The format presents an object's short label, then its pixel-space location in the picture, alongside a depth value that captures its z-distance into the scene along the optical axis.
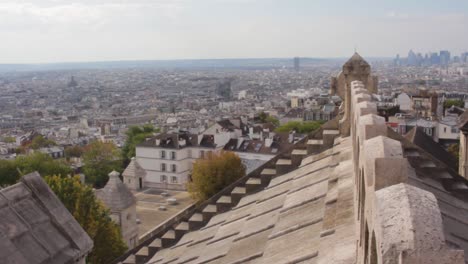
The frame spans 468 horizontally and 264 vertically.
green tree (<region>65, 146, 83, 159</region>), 89.58
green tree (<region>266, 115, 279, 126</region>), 117.38
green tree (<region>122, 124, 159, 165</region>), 76.91
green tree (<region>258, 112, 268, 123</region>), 115.05
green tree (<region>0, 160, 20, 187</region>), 53.88
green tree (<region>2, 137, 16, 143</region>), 118.90
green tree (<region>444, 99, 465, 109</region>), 104.03
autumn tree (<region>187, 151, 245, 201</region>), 49.47
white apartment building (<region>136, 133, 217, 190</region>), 65.50
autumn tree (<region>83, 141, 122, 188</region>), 66.56
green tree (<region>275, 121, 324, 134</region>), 87.12
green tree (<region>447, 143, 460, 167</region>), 45.63
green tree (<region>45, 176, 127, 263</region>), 27.23
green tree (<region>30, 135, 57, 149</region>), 99.53
